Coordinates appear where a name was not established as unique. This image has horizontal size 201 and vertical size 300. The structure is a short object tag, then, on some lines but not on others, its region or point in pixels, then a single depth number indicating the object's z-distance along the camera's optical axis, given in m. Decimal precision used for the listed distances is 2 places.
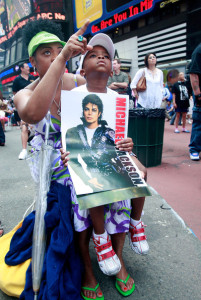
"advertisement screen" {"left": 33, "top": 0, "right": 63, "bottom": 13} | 24.53
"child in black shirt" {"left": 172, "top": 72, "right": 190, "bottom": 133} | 7.02
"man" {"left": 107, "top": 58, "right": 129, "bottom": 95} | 4.00
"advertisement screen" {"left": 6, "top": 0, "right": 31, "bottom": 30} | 26.96
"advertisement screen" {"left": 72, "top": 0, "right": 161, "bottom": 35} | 13.54
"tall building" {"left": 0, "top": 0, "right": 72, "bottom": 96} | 24.44
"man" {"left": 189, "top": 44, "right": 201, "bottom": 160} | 3.68
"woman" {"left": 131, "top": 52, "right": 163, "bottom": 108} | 4.46
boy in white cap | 1.33
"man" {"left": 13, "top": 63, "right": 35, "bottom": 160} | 5.04
